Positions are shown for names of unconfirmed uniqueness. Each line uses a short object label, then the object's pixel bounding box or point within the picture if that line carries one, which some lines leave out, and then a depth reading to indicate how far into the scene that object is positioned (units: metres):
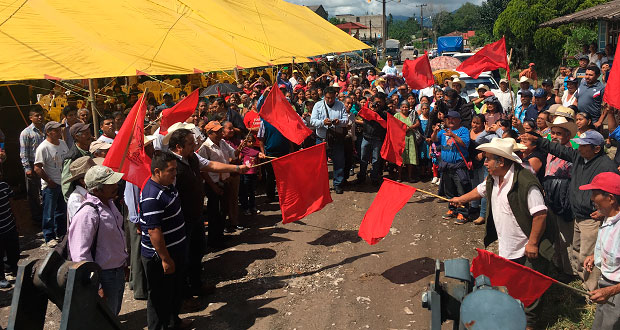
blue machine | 2.18
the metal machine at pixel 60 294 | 2.68
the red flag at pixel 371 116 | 9.85
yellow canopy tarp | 8.82
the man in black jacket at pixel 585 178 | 5.12
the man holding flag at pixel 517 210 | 4.54
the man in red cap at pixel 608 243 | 3.87
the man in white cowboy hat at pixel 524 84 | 10.74
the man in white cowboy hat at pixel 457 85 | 11.46
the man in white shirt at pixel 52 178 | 7.48
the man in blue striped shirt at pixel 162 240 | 4.40
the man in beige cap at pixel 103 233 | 4.08
